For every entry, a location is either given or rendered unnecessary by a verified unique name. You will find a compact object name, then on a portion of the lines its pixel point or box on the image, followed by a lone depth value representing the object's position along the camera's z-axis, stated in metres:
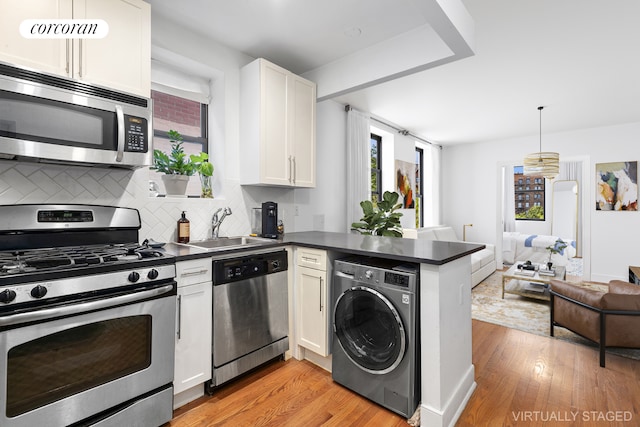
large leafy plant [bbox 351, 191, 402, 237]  3.74
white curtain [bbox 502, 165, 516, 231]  8.18
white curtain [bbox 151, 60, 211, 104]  2.52
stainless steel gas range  1.27
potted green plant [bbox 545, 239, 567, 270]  4.18
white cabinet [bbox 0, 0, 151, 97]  1.54
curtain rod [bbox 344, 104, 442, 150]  4.20
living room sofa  4.74
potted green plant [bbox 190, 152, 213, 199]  2.52
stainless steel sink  2.34
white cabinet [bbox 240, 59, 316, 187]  2.69
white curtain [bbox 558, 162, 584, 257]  7.22
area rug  2.96
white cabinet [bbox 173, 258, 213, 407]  1.82
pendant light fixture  4.38
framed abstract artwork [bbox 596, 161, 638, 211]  5.06
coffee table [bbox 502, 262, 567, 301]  3.86
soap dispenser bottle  2.35
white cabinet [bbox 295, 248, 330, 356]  2.26
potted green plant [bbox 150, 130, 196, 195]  2.37
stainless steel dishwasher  2.00
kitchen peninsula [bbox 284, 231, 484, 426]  1.69
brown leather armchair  2.34
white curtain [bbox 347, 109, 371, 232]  4.15
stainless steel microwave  1.48
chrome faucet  2.59
